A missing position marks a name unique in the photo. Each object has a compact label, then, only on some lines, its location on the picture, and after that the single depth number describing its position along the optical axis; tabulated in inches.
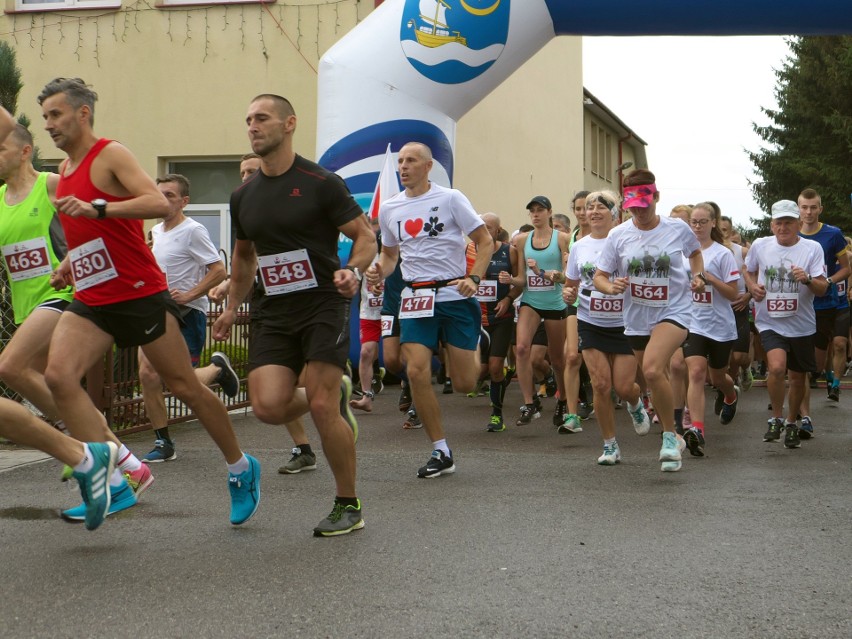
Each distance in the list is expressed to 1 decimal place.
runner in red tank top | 223.9
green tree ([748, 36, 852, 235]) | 1542.8
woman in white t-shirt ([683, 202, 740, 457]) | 385.4
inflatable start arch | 517.3
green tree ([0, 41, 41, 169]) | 467.2
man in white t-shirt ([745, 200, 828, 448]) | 386.0
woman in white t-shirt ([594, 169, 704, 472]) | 316.2
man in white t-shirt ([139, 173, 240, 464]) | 343.6
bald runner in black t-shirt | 227.9
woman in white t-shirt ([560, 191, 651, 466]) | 331.9
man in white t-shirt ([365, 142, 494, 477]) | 313.3
